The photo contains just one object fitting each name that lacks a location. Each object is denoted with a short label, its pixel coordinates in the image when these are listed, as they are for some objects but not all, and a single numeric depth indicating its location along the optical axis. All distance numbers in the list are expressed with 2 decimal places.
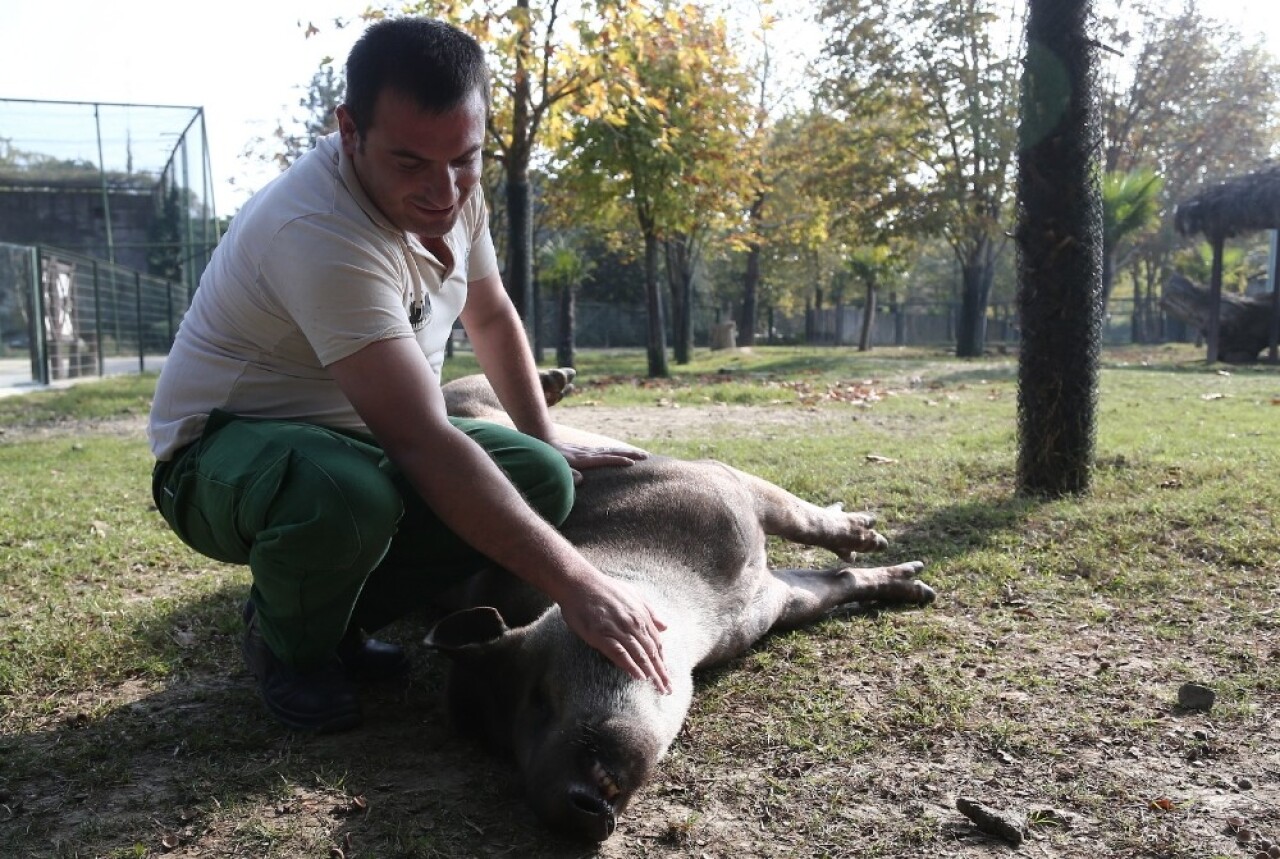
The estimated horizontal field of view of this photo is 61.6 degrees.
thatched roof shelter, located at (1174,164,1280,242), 18.38
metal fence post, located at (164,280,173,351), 23.66
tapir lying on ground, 2.26
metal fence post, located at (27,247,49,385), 15.15
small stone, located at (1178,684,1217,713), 2.91
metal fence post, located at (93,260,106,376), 18.11
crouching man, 2.45
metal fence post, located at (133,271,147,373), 20.13
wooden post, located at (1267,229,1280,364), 18.42
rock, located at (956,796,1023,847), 2.28
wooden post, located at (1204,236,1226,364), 19.09
